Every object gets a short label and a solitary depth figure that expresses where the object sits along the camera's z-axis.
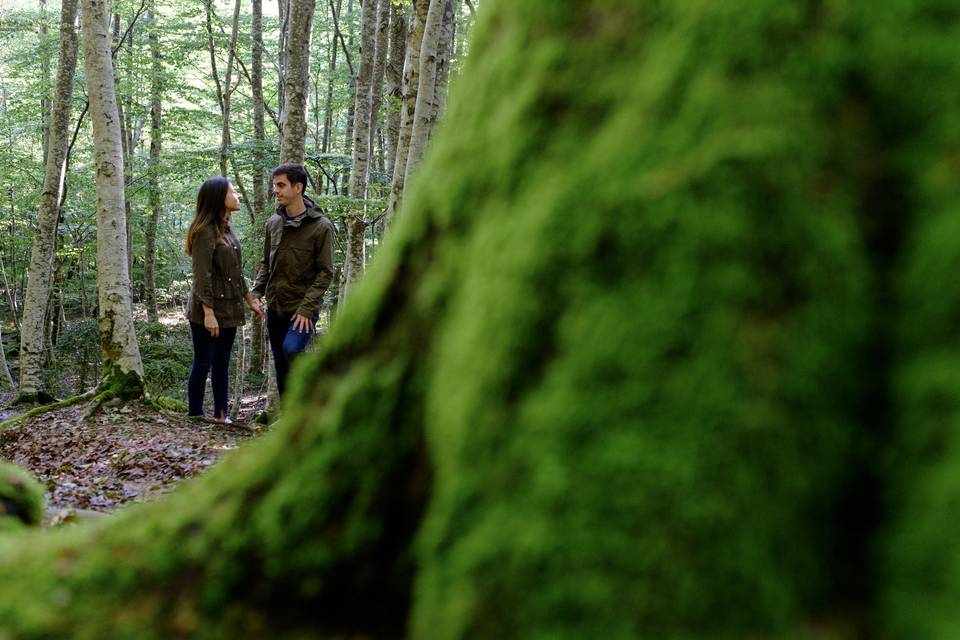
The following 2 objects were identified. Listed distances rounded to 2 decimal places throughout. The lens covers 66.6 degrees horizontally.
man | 7.66
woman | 7.84
